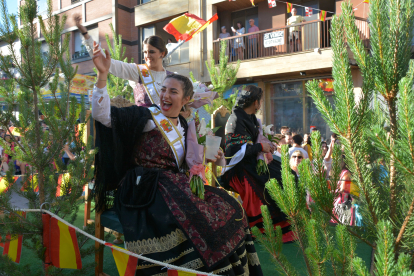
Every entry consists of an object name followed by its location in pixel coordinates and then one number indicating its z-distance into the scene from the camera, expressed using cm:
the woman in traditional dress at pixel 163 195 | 201
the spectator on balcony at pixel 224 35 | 1250
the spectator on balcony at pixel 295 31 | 1097
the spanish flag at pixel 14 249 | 226
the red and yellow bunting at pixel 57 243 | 214
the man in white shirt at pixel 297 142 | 509
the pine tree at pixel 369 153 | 85
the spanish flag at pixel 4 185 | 209
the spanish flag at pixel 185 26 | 702
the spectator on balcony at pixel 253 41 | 1212
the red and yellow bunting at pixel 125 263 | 194
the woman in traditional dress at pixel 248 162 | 353
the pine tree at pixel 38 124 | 206
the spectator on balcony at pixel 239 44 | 1220
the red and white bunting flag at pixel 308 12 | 1068
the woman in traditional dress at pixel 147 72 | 301
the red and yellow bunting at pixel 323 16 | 965
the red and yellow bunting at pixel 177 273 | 185
